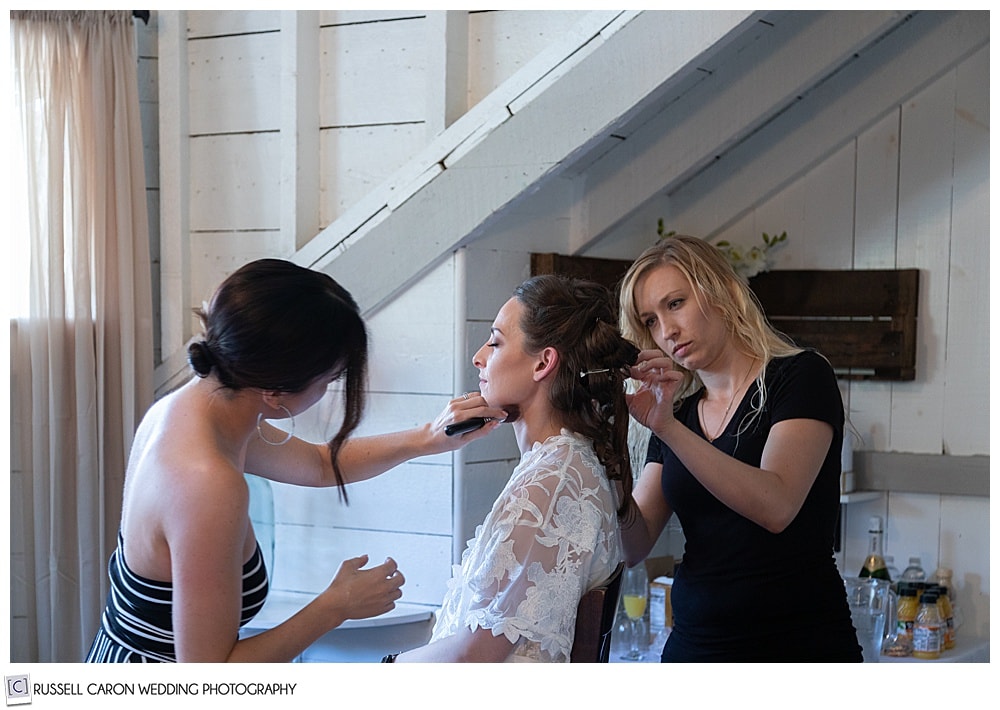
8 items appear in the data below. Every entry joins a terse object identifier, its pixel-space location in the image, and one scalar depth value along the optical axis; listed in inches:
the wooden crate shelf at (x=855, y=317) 95.3
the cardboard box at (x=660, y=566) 96.3
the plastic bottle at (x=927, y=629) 89.0
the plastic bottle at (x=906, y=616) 90.1
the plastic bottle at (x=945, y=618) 90.4
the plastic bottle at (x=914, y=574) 94.4
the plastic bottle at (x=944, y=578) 94.5
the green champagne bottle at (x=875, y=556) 94.8
